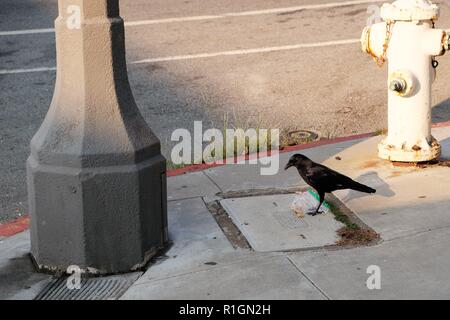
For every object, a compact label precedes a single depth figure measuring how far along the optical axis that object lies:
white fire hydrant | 11.75
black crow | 10.60
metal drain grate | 9.18
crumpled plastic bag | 10.89
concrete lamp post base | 9.44
